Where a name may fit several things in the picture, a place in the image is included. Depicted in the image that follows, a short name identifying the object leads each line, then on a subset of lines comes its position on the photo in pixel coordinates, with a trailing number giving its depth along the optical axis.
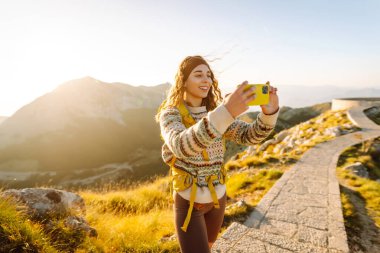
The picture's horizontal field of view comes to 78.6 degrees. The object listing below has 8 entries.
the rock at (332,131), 17.77
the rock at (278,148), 16.40
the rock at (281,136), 21.05
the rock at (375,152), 12.89
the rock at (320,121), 24.50
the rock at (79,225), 4.31
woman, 1.99
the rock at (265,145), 18.92
